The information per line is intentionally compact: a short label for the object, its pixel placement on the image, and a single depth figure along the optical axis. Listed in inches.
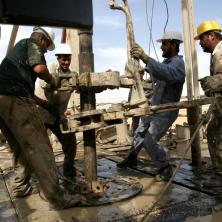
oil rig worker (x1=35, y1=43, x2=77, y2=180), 130.6
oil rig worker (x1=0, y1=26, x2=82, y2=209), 100.6
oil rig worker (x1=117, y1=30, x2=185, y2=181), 127.6
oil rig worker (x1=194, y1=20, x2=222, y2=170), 101.8
